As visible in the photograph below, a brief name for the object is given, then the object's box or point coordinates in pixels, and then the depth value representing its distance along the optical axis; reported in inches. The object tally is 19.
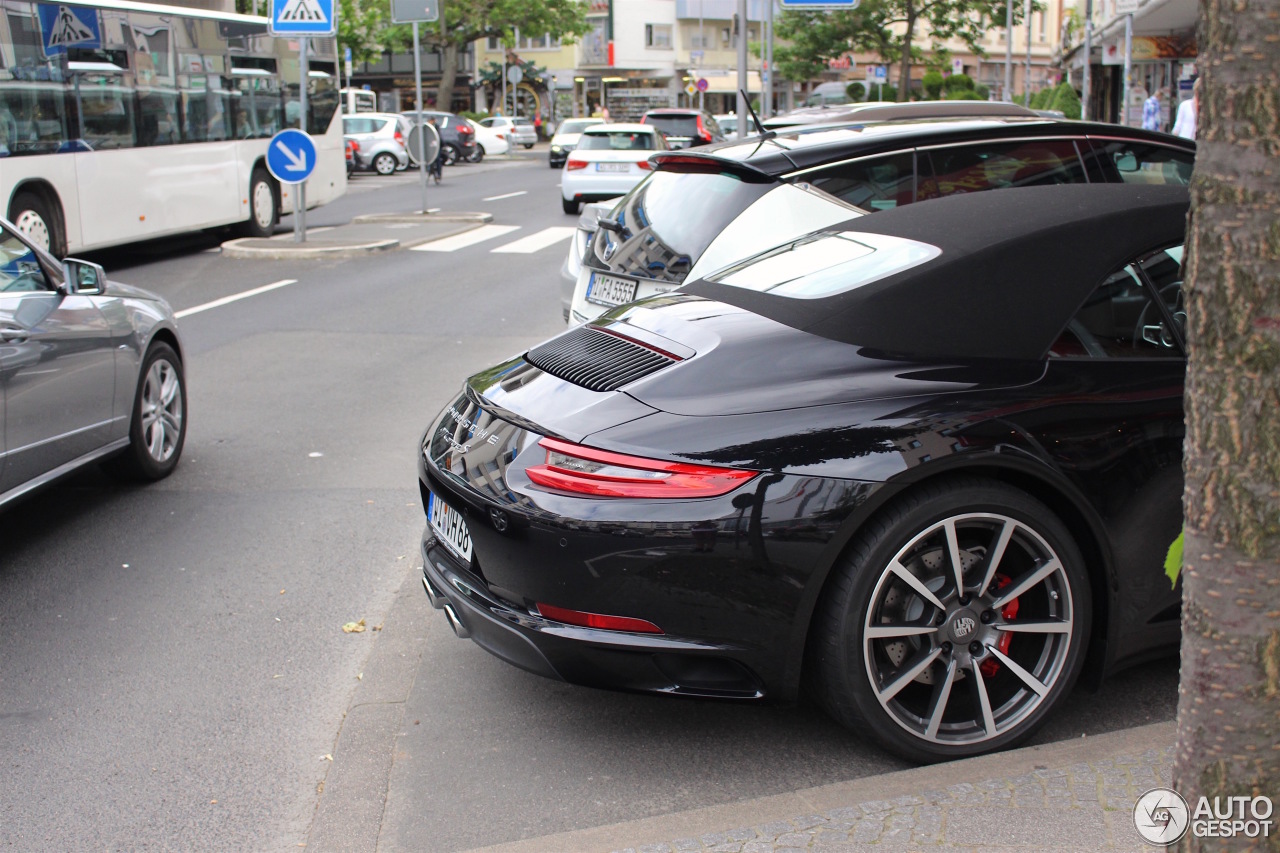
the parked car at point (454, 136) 1658.5
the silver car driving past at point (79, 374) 207.9
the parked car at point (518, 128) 2039.1
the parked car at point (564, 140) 1557.6
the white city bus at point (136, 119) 538.0
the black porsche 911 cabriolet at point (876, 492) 128.3
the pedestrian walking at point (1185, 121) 721.0
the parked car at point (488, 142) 1851.6
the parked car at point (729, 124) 1689.2
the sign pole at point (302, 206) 637.9
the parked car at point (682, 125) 1140.5
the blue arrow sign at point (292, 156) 606.5
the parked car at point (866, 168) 232.4
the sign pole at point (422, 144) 767.7
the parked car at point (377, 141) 1422.2
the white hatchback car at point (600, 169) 876.0
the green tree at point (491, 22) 2269.9
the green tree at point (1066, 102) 1325.5
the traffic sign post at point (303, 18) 616.1
